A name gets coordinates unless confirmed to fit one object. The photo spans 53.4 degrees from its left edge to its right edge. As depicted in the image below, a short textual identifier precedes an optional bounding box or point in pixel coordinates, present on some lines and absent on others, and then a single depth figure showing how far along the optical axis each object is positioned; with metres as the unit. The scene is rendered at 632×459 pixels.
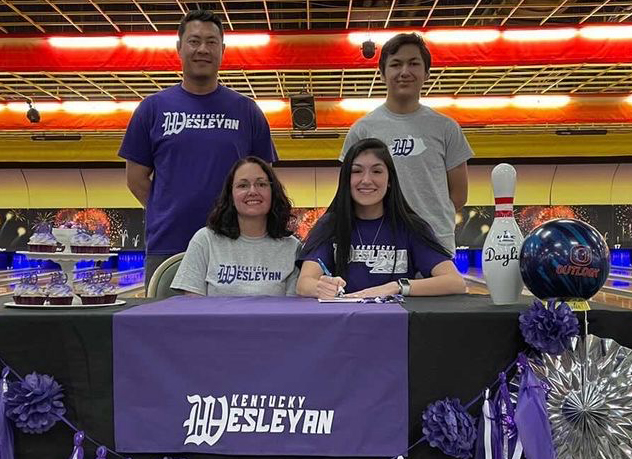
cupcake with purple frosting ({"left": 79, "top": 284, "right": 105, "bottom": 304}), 1.47
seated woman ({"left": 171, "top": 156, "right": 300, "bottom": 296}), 1.95
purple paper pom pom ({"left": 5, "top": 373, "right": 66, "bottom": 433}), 1.28
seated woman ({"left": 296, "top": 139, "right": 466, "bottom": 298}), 1.88
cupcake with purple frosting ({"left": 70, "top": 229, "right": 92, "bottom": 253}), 1.63
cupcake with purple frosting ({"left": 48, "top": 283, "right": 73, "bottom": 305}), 1.46
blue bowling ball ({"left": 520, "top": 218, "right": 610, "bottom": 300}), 1.37
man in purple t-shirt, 2.35
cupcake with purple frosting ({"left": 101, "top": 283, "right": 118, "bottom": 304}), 1.50
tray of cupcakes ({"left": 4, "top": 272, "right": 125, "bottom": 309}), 1.45
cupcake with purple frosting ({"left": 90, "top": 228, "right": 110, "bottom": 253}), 1.66
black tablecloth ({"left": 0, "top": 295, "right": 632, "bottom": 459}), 1.31
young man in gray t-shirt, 2.39
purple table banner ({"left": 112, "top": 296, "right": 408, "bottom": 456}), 1.28
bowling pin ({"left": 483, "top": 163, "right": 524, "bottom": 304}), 1.47
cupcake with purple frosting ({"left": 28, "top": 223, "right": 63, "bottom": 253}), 1.60
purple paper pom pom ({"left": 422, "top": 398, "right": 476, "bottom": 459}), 1.24
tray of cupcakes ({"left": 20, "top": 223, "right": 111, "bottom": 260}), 1.59
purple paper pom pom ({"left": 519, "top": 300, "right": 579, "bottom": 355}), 1.26
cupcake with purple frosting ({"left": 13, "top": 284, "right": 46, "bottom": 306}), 1.46
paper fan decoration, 1.25
